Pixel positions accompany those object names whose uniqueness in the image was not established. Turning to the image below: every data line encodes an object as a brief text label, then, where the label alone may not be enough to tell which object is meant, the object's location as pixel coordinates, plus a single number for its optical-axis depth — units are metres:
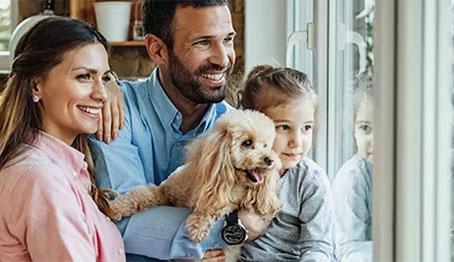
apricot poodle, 1.94
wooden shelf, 4.18
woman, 1.87
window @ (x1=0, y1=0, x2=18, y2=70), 4.63
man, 2.05
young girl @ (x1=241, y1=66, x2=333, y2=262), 2.01
